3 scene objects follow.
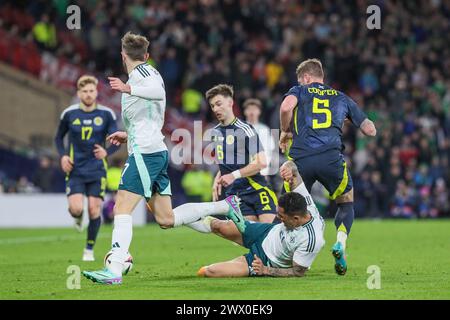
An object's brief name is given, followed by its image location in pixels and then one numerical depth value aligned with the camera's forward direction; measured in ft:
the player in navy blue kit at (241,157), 39.93
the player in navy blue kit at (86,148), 45.85
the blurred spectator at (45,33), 89.97
